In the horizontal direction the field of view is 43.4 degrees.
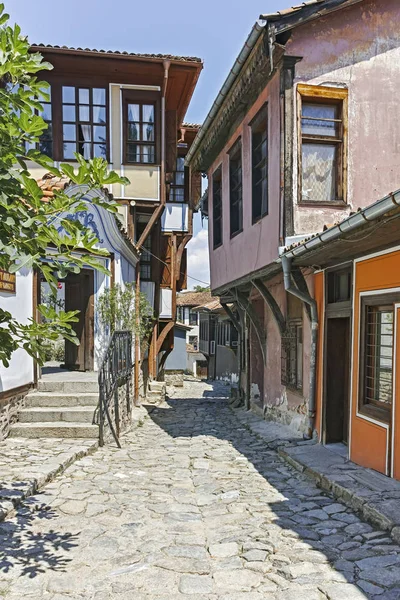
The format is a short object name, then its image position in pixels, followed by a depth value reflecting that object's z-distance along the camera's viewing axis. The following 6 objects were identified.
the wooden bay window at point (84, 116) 12.03
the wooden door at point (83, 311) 9.30
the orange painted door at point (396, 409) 5.17
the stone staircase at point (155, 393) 14.37
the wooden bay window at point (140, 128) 12.11
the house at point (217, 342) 25.49
